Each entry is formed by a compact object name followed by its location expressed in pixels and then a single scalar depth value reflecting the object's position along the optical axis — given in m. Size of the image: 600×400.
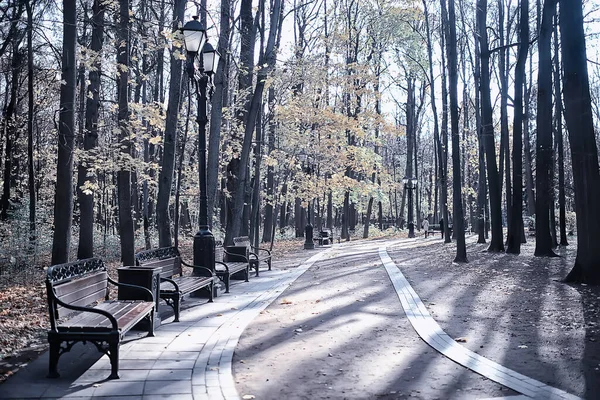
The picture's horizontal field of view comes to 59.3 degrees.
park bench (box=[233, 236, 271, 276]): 14.04
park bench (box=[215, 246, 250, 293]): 11.13
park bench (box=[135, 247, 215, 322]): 7.81
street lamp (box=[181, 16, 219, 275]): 9.99
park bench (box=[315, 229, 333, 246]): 26.69
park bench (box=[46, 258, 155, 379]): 4.95
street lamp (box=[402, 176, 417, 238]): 36.16
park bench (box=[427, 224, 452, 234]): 38.57
